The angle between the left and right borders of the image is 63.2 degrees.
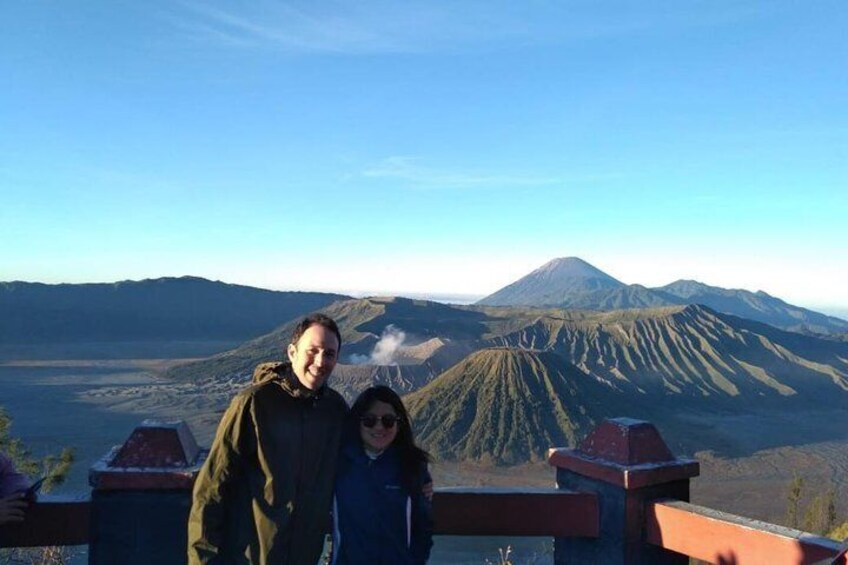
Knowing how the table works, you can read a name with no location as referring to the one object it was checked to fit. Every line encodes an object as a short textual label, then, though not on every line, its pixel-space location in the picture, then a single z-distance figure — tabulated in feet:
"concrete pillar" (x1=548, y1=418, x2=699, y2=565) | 8.49
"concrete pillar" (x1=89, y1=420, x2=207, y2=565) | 7.79
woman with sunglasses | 7.67
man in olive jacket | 7.17
